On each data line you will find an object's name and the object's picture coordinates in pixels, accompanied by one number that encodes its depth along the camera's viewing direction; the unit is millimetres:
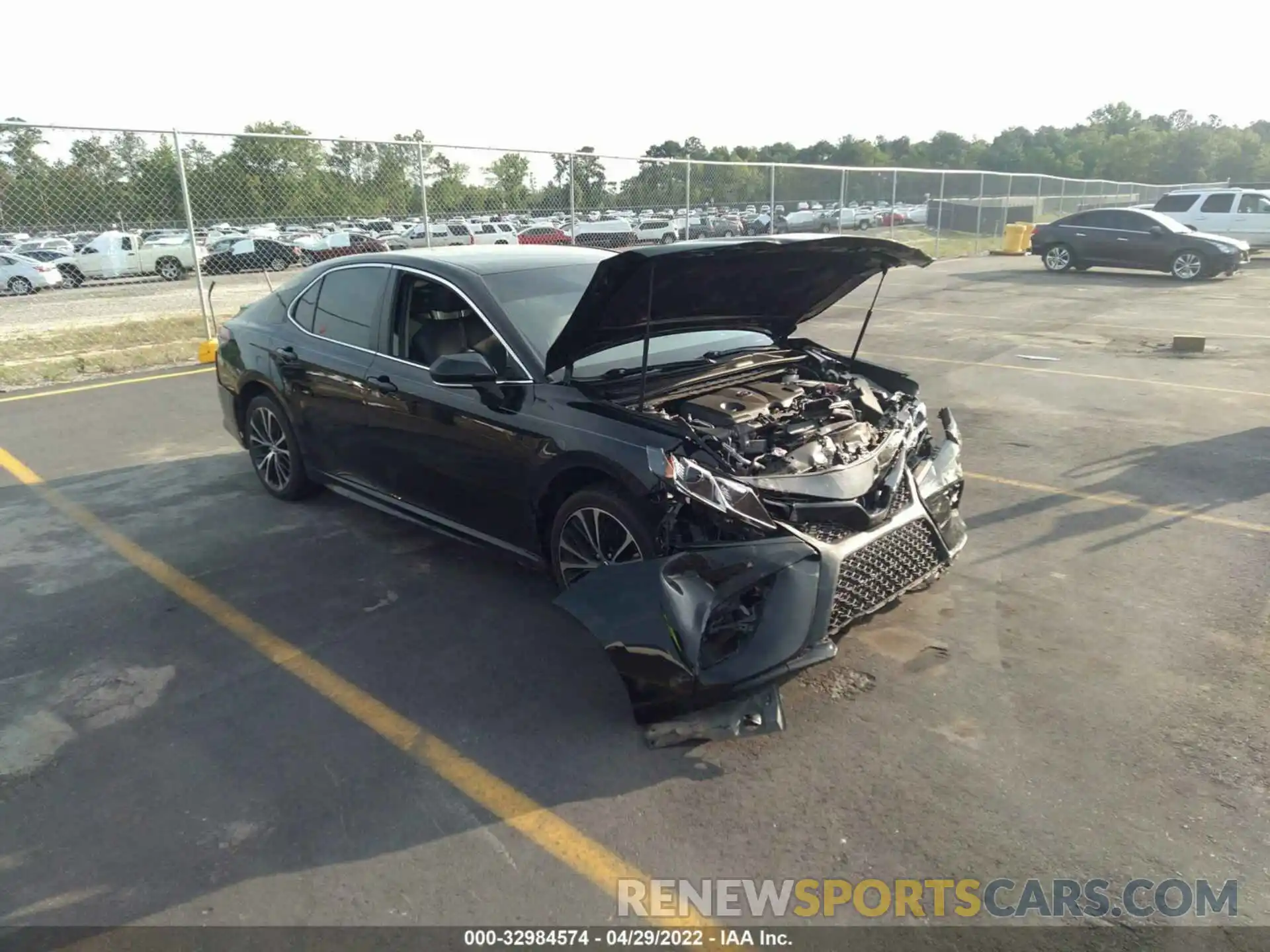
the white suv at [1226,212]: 23891
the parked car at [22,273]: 12008
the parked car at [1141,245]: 19531
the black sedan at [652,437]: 3252
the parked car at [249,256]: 13266
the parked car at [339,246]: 14250
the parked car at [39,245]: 11758
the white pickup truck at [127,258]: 13297
